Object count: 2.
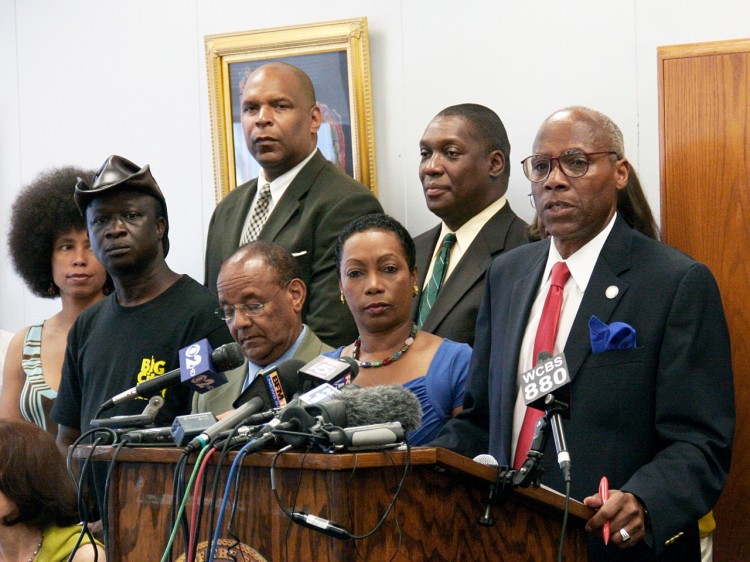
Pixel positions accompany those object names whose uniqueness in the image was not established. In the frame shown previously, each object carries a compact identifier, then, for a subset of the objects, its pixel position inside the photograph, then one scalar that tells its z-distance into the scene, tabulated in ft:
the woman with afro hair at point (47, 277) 17.48
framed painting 18.99
